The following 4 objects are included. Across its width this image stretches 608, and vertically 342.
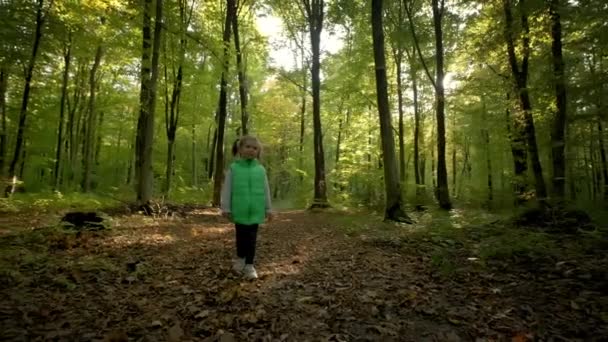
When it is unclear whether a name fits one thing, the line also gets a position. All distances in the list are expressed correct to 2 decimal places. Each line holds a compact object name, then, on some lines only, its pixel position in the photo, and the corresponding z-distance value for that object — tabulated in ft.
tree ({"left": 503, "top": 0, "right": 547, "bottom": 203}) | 34.73
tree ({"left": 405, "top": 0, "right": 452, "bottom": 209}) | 45.29
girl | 15.64
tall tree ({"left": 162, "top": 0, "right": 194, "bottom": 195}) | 52.85
